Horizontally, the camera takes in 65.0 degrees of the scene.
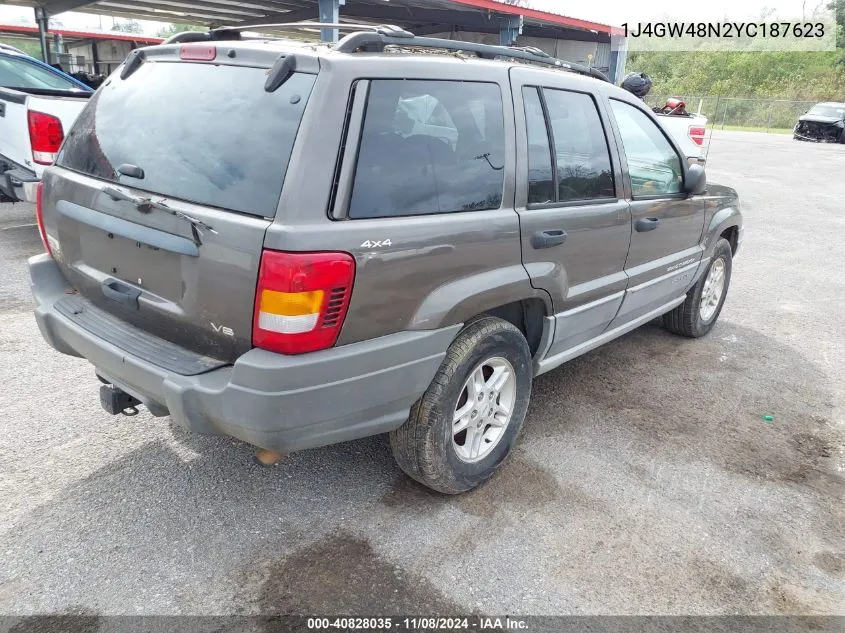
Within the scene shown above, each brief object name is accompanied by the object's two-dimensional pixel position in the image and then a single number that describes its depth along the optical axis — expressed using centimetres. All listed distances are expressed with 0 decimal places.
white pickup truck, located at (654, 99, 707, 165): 1022
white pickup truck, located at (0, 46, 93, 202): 595
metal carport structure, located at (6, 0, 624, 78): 1438
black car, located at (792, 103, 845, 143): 2762
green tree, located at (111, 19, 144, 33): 6885
